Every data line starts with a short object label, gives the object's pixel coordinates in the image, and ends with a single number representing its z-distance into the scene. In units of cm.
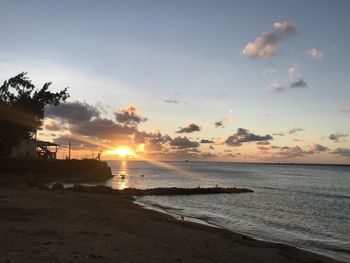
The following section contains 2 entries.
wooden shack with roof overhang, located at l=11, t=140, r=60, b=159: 9012
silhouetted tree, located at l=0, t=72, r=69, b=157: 5605
